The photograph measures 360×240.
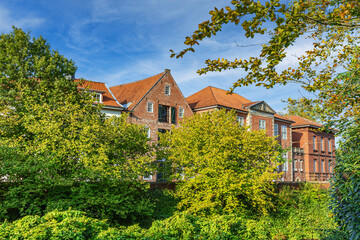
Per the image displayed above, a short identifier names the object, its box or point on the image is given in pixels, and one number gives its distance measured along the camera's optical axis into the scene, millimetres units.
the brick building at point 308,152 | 48406
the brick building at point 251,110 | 38491
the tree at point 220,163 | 19312
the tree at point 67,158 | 15750
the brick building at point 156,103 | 32188
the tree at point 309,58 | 5078
